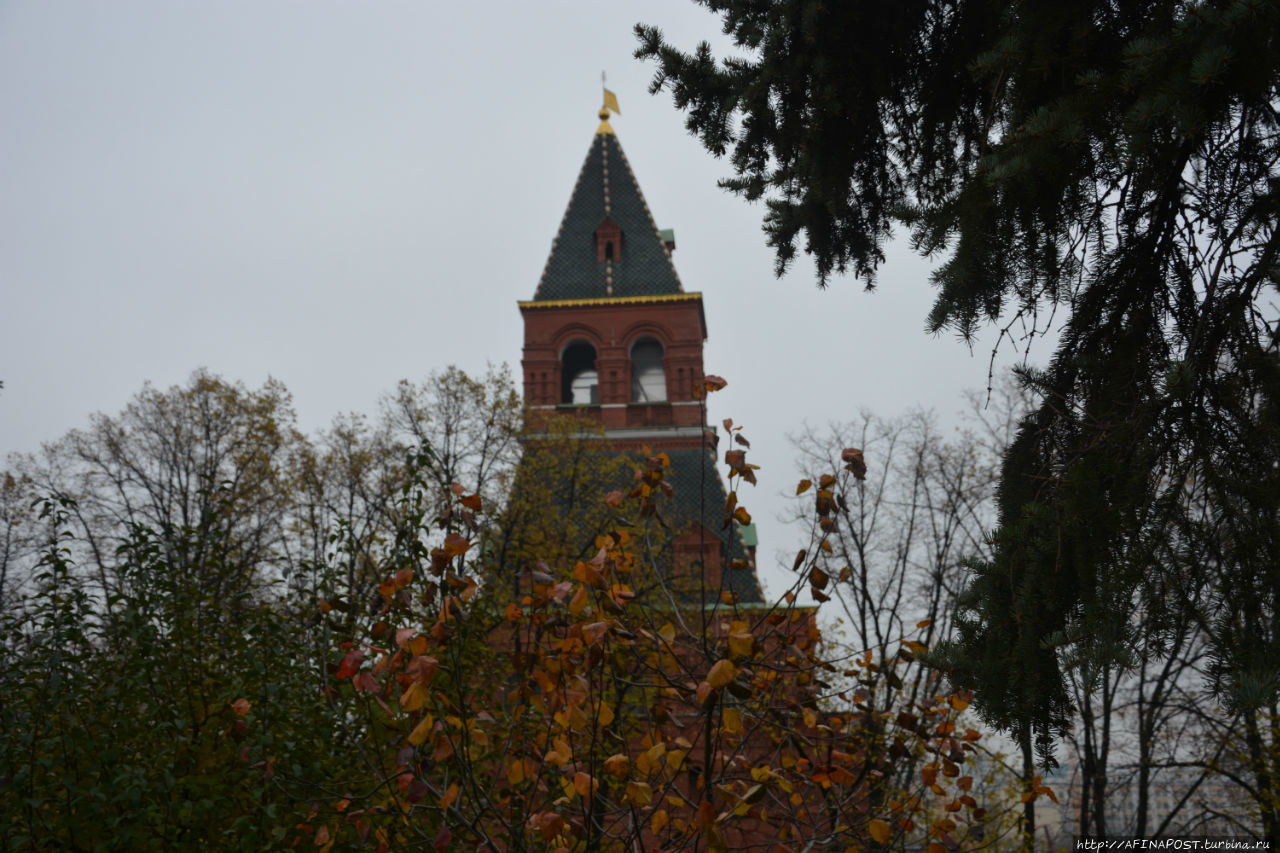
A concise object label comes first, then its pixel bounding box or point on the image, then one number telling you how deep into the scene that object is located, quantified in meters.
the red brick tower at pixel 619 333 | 22.11
